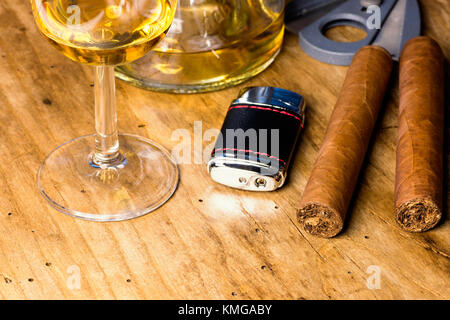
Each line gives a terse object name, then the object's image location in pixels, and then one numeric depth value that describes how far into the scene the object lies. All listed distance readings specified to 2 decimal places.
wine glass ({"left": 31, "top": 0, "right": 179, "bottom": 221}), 0.43
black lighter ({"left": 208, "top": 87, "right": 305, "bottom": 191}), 0.48
